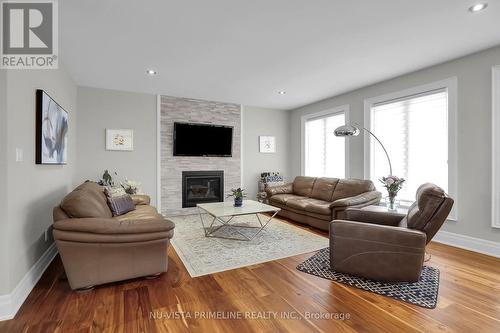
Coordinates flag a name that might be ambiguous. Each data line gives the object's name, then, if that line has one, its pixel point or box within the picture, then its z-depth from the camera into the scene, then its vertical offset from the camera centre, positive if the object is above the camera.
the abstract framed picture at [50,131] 2.45 +0.41
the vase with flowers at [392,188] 3.06 -0.30
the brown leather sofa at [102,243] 2.04 -0.70
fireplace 5.36 -0.51
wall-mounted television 5.22 +0.59
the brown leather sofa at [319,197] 3.88 -0.62
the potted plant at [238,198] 3.84 -0.53
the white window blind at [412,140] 3.56 +0.42
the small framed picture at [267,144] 6.25 +0.57
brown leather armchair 2.15 -0.74
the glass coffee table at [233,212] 3.50 -0.69
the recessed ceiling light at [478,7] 2.17 +1.47
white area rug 2.75 -1.13
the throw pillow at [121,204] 3.15 -0.55
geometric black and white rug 2.03 -1.14
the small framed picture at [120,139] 4.68 +0.52
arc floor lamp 3.44 +0.50
